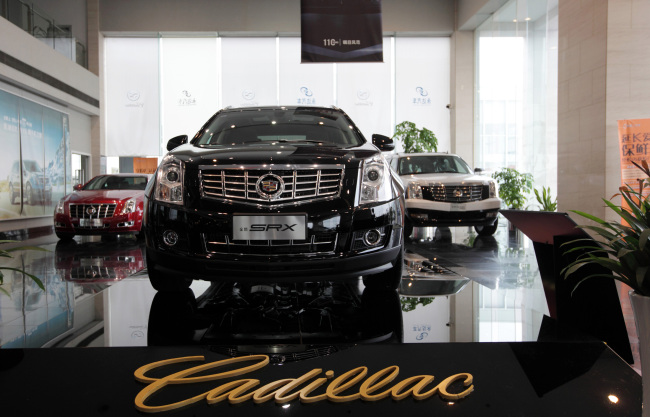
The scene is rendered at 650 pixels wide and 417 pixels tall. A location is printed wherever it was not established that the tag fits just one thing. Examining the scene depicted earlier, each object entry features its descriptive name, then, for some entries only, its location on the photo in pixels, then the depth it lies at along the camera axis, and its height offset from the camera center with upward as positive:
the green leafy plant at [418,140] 13.06 +1.15
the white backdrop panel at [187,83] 15.36 +3.15
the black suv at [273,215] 2.43 -0.14
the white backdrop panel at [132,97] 15.40 +2.75
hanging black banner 8.09 +2.51
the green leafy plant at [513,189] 10.16 -0.09
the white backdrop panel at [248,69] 15.39 +3.54
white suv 7.09 -0.22
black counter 1.67 -0.69
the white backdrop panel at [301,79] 15.43 +3.26
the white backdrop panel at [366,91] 15.41 +2.87
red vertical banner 6.53 +0.51
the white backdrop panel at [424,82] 15.47 +3.13
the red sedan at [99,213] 7.34 -0.37
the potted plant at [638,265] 1.50 -0.25
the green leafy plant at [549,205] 8.45 -0.35
